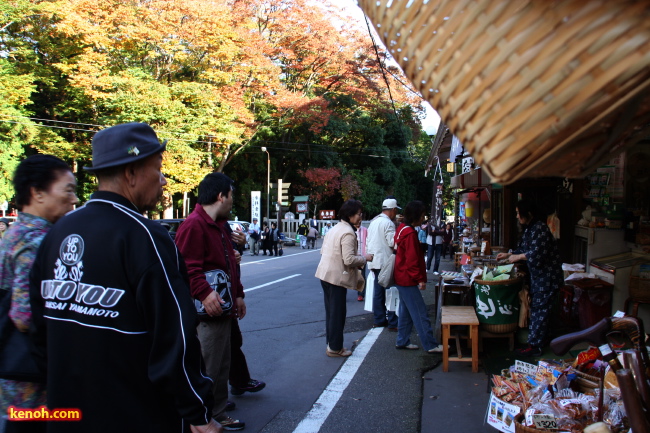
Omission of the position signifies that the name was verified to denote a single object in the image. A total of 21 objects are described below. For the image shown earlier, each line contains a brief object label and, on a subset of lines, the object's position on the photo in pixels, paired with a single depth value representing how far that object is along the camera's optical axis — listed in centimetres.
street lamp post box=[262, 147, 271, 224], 3441
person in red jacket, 625
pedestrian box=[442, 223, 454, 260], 2096
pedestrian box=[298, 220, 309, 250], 3038
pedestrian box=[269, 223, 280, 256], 2462
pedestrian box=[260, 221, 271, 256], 2490
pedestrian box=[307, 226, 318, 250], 3050
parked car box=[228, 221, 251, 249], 2791
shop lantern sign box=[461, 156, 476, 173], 958
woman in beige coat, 616
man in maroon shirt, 375
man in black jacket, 172
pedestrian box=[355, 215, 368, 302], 1086
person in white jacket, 792
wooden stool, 570
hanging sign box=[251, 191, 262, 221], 3139
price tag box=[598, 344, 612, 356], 220
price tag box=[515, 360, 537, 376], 404
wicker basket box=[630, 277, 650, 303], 571
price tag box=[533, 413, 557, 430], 299
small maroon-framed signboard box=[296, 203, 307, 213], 3462
